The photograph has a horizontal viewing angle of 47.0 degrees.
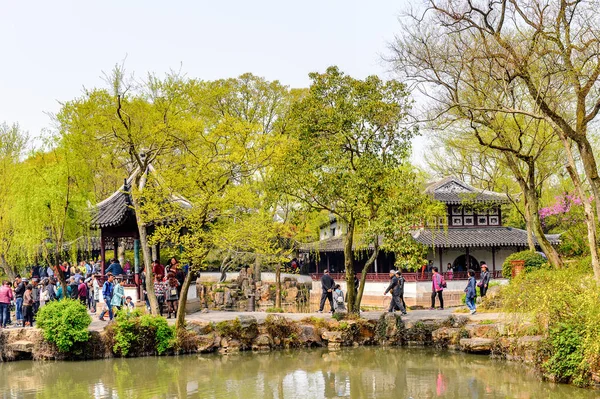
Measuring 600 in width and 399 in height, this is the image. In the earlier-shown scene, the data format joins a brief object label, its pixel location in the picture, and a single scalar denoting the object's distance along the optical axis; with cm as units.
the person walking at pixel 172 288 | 1889
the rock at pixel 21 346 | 1727
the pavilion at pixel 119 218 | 2044
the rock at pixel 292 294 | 3428
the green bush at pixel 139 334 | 1697
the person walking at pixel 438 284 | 2155
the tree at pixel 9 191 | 2222
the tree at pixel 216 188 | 1745
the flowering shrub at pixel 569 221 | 2533
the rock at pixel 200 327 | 1769
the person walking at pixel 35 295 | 1870
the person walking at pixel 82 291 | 2033
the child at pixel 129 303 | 1942
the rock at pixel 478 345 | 1627
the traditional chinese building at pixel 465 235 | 3002
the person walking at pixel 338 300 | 2041
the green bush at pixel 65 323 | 1669
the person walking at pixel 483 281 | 2105
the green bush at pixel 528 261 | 2333
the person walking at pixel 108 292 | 1873
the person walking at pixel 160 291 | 1930
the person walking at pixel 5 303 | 1828
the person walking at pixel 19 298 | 1862
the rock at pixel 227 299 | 3243
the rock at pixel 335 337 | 1822
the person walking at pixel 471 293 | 1903
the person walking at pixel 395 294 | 1939
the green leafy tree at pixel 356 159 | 1867
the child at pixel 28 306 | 1812
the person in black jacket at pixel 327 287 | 2044
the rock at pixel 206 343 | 1755
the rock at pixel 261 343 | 1789
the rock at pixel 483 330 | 1655
